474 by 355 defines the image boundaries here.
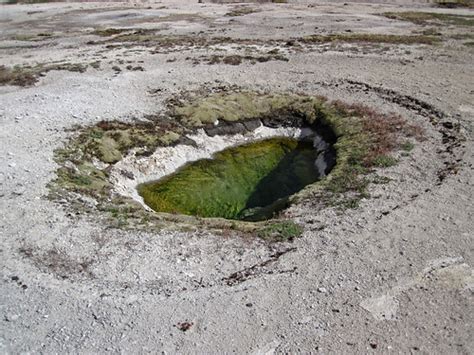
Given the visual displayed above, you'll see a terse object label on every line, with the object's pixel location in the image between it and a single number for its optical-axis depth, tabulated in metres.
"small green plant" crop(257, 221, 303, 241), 18.78
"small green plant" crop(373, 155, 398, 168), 24.43
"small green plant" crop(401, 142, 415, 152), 26.03
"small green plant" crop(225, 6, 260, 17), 75.06
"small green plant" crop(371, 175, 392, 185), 22.84
